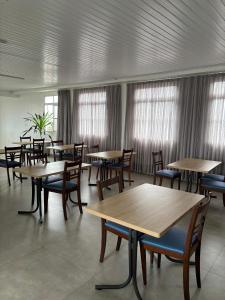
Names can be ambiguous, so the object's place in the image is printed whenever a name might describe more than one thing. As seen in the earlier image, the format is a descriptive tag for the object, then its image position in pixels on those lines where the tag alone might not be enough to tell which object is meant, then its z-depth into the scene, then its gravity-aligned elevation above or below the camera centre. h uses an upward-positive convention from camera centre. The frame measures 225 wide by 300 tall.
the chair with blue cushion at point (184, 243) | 1.79 -0.95
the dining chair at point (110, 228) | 2.12 -0.95
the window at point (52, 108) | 9.33 +0.63
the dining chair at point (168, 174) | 4.57 -0.93
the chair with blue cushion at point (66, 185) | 3.42 -0.92
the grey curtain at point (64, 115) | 8.23 +0.32
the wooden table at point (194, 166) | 3.91 -0.67
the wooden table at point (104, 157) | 4.94 -0.66
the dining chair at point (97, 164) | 5.29 -0.88
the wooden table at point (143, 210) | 1.74 -0.71
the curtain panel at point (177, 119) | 5.20 +0.20
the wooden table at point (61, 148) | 6.07 -0.62
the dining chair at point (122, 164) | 4.98 -0.84
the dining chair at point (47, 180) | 3.69 -0.90
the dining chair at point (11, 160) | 5.16 -0.87
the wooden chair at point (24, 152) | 6.48 -0.81
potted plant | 8.65 +0.06
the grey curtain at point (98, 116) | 6.94 +0.28
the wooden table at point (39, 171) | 3.32 -0.70
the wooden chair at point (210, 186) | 3.81 -0.95
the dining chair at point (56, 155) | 7.12 -0.96
